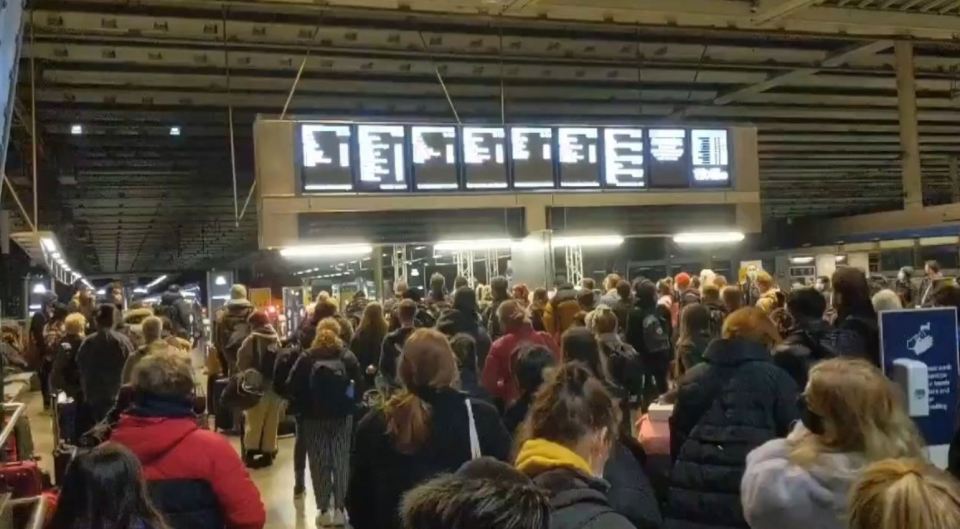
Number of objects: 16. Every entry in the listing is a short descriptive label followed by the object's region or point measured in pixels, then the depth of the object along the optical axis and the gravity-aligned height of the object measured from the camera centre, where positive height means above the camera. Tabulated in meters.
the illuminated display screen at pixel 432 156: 7.11 +0.78
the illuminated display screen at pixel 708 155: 7.94 +0.78
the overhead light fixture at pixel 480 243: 7.71 +0.14
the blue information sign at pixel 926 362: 4.73 -0.61
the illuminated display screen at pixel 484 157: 7.27 +0.77
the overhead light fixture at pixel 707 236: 8.15 +0.12
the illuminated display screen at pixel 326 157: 6.91 +0.79
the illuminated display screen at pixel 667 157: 7.73 +0.76
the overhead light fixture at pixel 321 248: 7.13 +0.14
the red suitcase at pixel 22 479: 4.46 -0.92
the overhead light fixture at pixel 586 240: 8.00 +0.13
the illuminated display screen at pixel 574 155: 7.47 +0.78
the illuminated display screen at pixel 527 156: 7.39 +0.78
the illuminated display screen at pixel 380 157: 6.95 +0.77
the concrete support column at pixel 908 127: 10.36 +1.29
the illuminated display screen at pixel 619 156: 7.60 +0.77
